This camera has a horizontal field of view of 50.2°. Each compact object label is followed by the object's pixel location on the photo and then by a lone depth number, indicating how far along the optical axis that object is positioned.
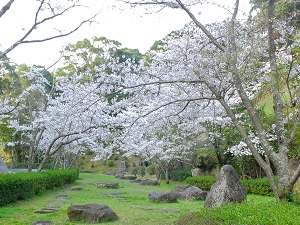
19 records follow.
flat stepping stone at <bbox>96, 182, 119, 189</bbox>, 17.50
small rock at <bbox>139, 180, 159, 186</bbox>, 19.78
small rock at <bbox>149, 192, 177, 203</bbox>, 11.36
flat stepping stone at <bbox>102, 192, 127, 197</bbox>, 14.38
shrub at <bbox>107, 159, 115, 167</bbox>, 34.62
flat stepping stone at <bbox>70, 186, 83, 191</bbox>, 16.02
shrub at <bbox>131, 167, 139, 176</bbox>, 30.06
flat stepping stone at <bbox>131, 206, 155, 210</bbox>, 9.82
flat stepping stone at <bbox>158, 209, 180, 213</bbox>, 9.24
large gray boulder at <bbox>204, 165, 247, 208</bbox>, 8.35
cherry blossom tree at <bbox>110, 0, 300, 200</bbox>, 5.71
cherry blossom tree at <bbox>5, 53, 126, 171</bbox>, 14.46
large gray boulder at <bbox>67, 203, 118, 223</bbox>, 7.58
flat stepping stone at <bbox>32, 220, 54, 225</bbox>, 7.00
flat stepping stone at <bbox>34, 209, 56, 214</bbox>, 8.73
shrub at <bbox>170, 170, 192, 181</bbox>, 21.17
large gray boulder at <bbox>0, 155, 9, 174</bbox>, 15.03
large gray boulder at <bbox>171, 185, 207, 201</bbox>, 12.47
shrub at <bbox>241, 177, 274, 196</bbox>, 13.24
